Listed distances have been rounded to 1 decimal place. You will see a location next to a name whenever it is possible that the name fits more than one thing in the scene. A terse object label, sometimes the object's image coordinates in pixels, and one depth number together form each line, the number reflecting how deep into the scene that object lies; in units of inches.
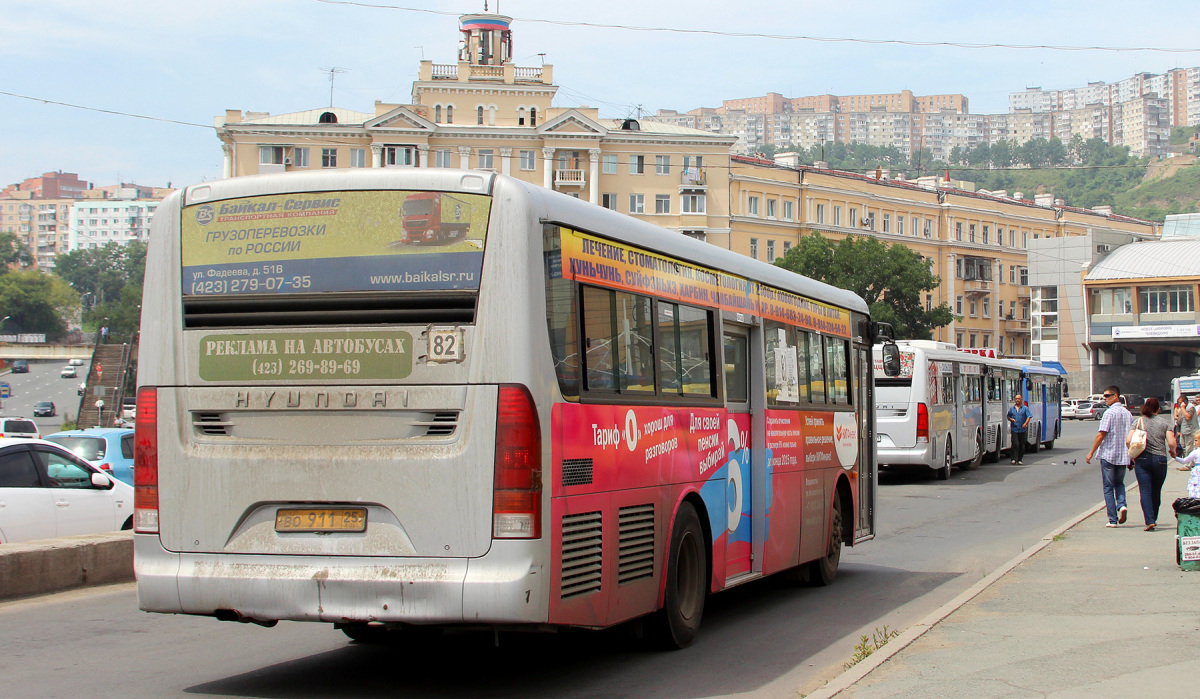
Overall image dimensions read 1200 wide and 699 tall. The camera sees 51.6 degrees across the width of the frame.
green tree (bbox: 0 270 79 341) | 5935.0
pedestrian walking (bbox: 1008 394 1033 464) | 1348.4
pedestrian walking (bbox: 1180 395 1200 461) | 1279.9
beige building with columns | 3378.4
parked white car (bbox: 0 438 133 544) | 456.8
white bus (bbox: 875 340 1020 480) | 1038.4
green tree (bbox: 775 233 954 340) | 3090.6
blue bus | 1530.5
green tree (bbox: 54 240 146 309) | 6919.3
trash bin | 455.8
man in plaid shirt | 622.8
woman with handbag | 599.5
